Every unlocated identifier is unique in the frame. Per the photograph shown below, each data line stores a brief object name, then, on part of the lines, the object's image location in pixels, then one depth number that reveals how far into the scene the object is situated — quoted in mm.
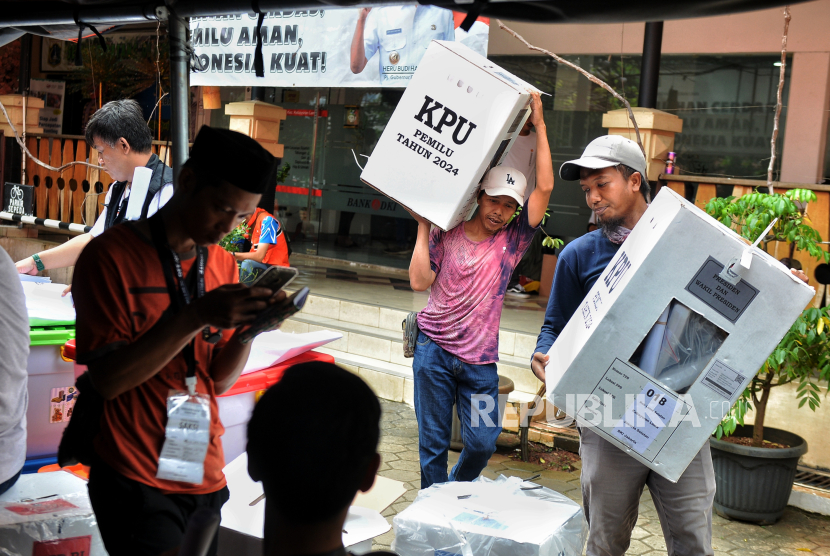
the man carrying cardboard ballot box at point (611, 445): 2631
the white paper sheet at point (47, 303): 3635
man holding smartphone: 1751
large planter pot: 4465
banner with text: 6031
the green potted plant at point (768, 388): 4281
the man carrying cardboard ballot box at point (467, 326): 3490
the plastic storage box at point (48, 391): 3582
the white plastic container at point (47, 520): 2314
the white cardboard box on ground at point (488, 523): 2492
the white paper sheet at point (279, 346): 3205
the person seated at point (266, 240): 5906
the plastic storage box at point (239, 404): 3029
